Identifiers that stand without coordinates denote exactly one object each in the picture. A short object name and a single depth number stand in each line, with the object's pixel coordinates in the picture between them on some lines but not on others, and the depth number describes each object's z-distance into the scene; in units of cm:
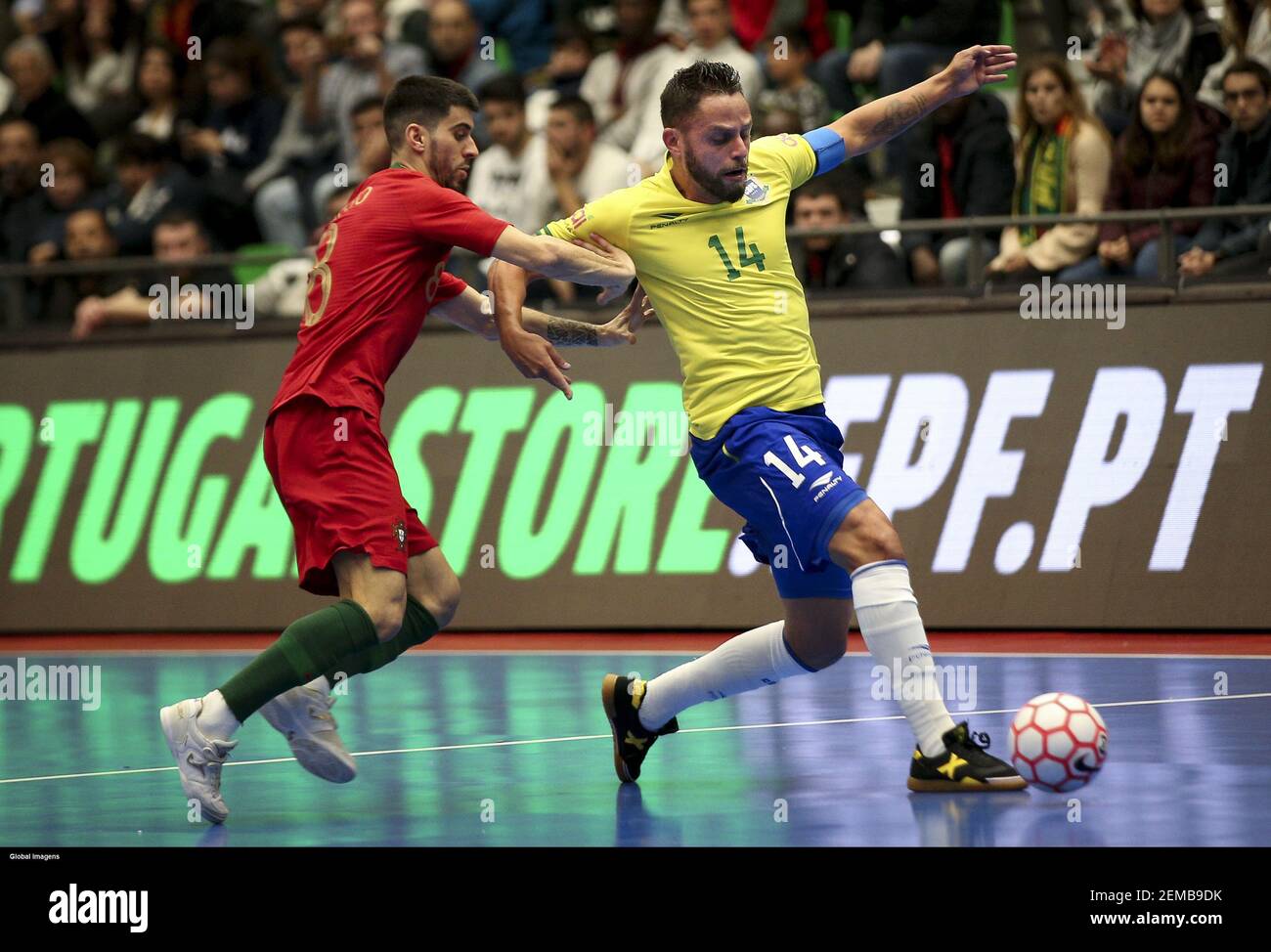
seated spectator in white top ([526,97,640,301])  1445
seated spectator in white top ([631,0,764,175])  1471
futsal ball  665
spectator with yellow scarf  1292
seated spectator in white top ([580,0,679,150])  1522
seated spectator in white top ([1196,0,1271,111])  1320
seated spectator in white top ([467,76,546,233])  1479
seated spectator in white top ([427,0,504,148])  1636
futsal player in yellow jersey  691
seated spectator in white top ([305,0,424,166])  1639
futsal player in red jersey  679
